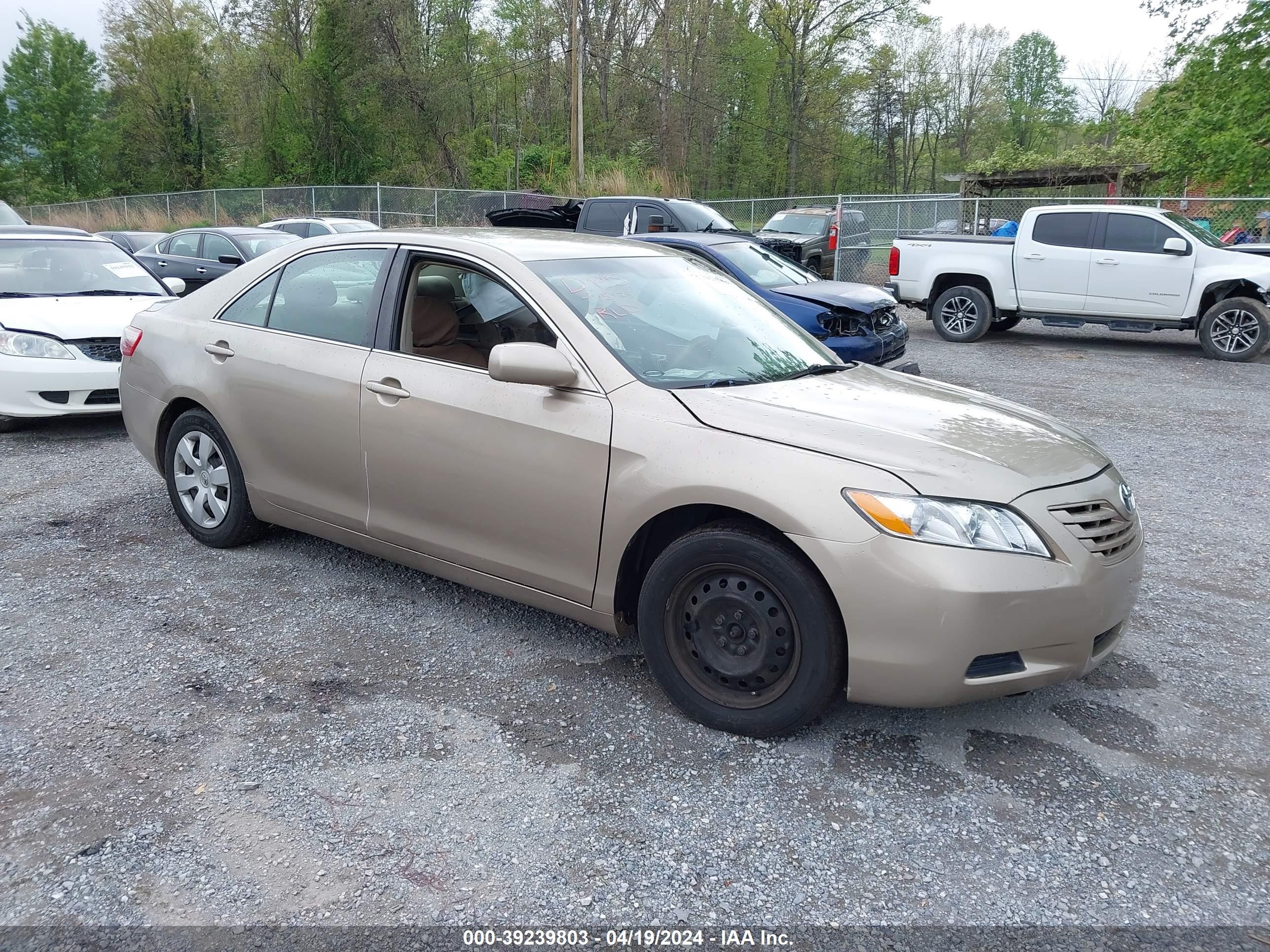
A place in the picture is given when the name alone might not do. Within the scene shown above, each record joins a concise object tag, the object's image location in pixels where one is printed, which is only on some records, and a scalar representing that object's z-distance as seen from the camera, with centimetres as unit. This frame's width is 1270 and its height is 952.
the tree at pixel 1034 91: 6375
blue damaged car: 916
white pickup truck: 1241
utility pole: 2752
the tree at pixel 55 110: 5691
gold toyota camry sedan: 304
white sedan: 741
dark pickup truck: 1402
